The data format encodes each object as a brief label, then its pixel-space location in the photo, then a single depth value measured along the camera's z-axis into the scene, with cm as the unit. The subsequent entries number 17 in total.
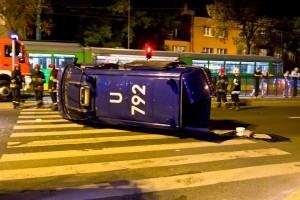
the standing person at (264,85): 2252
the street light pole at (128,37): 3850
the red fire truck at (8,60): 1819
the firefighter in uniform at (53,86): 1588
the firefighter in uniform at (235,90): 1789
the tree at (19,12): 2541
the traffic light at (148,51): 1714
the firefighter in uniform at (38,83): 1600
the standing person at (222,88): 1825
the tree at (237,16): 4284
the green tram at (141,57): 2408
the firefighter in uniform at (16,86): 1566
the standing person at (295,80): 2333
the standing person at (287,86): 2324
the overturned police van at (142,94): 979
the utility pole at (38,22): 2558
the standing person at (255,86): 2231
